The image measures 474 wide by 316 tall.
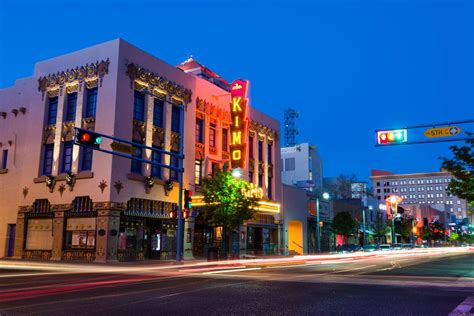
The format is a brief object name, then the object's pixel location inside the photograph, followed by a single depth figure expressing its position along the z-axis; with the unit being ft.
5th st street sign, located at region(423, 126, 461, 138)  69.05
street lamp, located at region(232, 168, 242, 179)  119.34
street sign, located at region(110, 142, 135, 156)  77.59
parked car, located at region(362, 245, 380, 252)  184.33
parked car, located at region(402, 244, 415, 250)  235.46
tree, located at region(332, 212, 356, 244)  200.79
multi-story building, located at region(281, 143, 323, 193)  245.86
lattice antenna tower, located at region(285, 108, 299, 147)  310.04
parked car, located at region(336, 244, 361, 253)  182.19
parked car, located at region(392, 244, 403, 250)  222.73
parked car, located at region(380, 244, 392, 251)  202.55
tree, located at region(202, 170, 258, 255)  114.83
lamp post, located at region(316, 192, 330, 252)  171.20
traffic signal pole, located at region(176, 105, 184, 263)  95.30
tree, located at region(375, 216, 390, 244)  275.39
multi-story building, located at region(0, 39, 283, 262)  102.83
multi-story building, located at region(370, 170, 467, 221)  537.65
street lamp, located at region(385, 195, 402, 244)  306.14
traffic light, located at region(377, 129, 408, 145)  72.49
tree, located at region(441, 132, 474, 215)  83.53
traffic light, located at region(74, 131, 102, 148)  70.49
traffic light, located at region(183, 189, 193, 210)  97.09
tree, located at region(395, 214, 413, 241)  335.06
